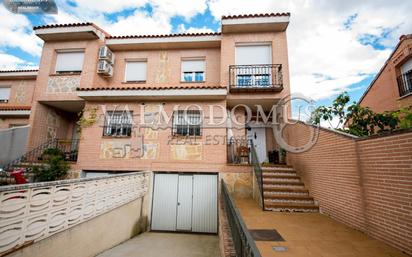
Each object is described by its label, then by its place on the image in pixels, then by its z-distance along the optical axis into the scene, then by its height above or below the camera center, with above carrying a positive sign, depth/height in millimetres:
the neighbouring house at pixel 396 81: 9312 +4643
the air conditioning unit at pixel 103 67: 9102 +4581
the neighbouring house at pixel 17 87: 11516 +4545
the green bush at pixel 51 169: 7316 -403
